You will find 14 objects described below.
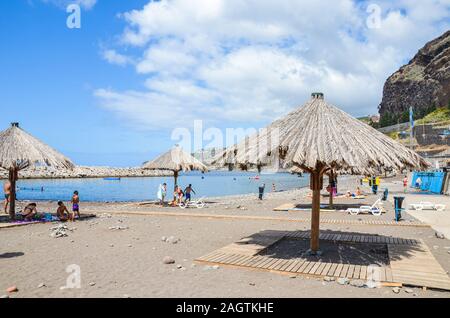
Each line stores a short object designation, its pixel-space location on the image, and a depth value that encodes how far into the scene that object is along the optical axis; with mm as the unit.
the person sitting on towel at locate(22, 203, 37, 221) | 14938
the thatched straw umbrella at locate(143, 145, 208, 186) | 23469
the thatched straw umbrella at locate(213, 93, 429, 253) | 7387
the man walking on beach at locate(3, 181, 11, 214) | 15566
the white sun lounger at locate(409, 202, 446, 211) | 18792
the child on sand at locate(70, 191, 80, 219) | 15802
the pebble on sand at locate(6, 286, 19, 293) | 5981
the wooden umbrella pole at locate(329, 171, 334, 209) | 19130
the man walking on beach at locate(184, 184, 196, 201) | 23016
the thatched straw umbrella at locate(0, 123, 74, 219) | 14445
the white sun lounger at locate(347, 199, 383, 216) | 17281
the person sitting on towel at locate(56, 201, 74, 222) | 15239
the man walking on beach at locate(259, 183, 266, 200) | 27188
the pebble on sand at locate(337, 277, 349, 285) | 6408
